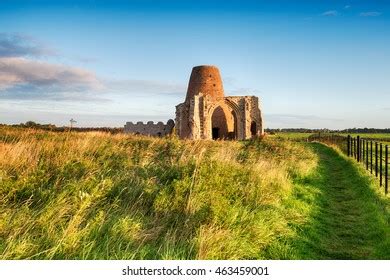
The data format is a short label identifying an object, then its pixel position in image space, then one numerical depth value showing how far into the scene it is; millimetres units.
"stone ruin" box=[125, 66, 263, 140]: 39219
